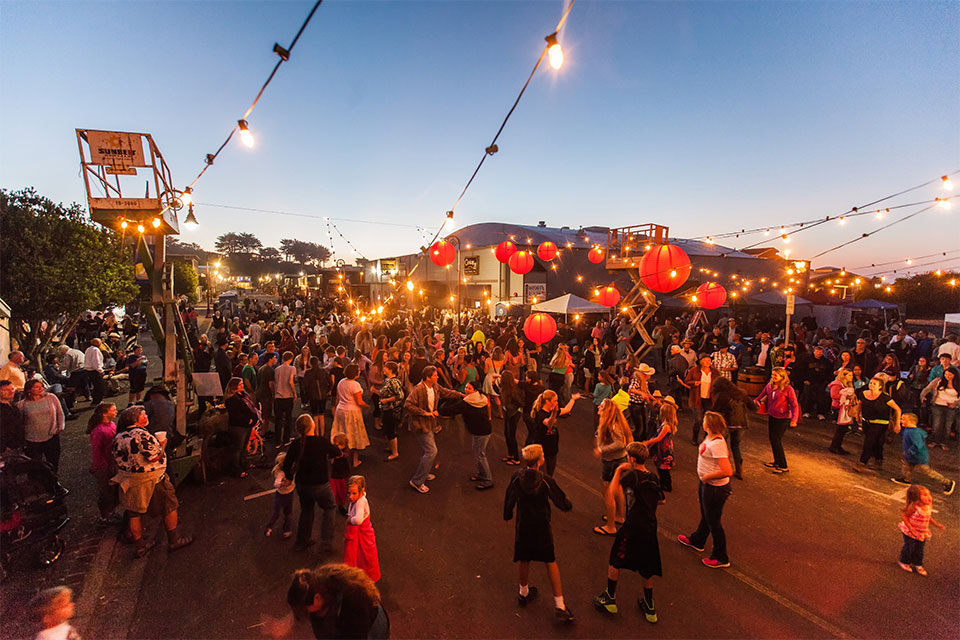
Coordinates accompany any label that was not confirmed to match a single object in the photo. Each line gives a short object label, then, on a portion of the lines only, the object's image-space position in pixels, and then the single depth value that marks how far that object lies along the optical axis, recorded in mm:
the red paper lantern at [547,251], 13039
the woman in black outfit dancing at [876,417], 6293
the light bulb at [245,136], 6000
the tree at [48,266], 10289
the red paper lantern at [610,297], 13654
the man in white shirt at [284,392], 7082
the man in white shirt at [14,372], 6532
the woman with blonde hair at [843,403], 6893
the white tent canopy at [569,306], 15742
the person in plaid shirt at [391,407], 6973
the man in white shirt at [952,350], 7859
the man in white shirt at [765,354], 10469
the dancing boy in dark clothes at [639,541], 3488
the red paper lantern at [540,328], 8469
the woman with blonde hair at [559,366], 8672
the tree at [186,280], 32375
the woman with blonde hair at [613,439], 5070
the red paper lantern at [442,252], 10898
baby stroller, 3953
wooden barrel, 10039
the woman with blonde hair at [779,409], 6180
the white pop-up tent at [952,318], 12353
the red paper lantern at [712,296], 10781
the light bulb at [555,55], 4030
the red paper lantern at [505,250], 13523
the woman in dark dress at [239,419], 6004
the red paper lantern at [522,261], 11633
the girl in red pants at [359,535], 3652
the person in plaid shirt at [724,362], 8648
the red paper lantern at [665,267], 6855
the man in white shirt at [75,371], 9688
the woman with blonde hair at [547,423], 5207
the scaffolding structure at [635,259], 11789
